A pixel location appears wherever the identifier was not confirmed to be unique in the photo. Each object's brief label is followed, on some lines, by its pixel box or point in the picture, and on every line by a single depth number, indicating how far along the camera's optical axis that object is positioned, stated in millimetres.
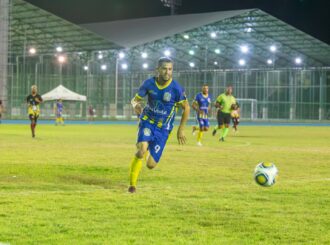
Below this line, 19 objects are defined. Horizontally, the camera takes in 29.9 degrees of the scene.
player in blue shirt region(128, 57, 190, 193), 9992
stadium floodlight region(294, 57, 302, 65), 72562
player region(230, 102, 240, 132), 36500
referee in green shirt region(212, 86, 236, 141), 26250
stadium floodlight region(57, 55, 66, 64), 68250
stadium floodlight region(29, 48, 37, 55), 67875
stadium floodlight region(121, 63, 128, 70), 76000
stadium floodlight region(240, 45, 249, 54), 69812
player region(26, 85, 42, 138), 25906
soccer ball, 9375
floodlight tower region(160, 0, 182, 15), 52219
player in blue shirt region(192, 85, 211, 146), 23578
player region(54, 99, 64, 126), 47969
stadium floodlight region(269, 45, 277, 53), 68612
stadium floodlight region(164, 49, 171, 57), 73438
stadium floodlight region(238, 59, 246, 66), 74688
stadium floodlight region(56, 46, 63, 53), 66625
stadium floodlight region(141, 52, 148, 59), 74188
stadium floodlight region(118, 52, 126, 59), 74806
